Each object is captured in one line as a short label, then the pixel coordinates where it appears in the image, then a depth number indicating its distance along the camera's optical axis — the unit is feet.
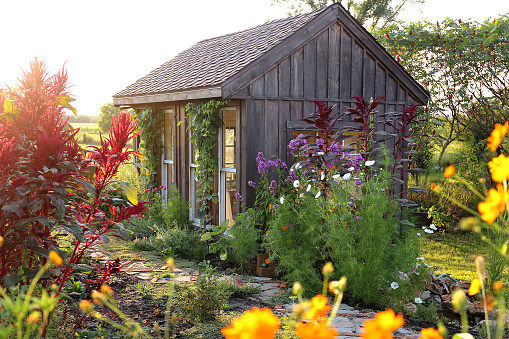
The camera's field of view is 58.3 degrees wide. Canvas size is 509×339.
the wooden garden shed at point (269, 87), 21.21
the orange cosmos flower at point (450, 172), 4.71
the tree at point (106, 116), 119.14
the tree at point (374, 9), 65.43
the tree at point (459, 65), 33.65
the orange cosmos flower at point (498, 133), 4.48
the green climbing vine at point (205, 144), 22.68
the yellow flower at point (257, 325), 3.16
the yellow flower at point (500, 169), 4.05
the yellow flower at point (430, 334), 3.67
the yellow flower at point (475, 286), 4.42
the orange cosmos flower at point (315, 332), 3.35
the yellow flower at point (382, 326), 3.13
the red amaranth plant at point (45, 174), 8.55
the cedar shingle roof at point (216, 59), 22.12
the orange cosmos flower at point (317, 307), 3.97
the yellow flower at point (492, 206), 3.94
